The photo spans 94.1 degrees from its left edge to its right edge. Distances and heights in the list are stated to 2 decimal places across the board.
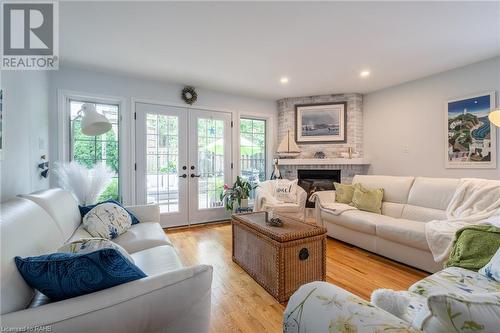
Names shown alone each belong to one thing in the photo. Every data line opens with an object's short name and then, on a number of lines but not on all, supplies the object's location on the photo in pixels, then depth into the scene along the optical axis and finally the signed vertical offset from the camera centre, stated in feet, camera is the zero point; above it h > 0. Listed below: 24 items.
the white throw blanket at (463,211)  6.86 -1.51
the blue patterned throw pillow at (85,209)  7.36 -1.38
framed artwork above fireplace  14.75 +2.77
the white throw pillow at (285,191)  12.59 -1.40
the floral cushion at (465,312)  1.81 -1.18
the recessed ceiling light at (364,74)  11.04 +4.43
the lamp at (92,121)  7.38 +1.42
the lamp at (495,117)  7.39 +1.55
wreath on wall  12.85 +3.94
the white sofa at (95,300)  2.52 -1.59
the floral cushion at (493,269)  4.37 -2.01
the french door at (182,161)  12.23 +0.27
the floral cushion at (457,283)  4.21 -2.27
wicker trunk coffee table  6.14 -2.54
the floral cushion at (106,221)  6.40 -1.59
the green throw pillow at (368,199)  10.44 -1.57
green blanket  5.13 -1.88
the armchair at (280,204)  11.58 -1.98
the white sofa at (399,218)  7.84 -2.15
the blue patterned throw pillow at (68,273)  2.81 -1.31
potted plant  13.39 -1.59
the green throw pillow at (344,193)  11.50 -1.38
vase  14.01 -2.28
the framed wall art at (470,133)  9.62 +1.42
